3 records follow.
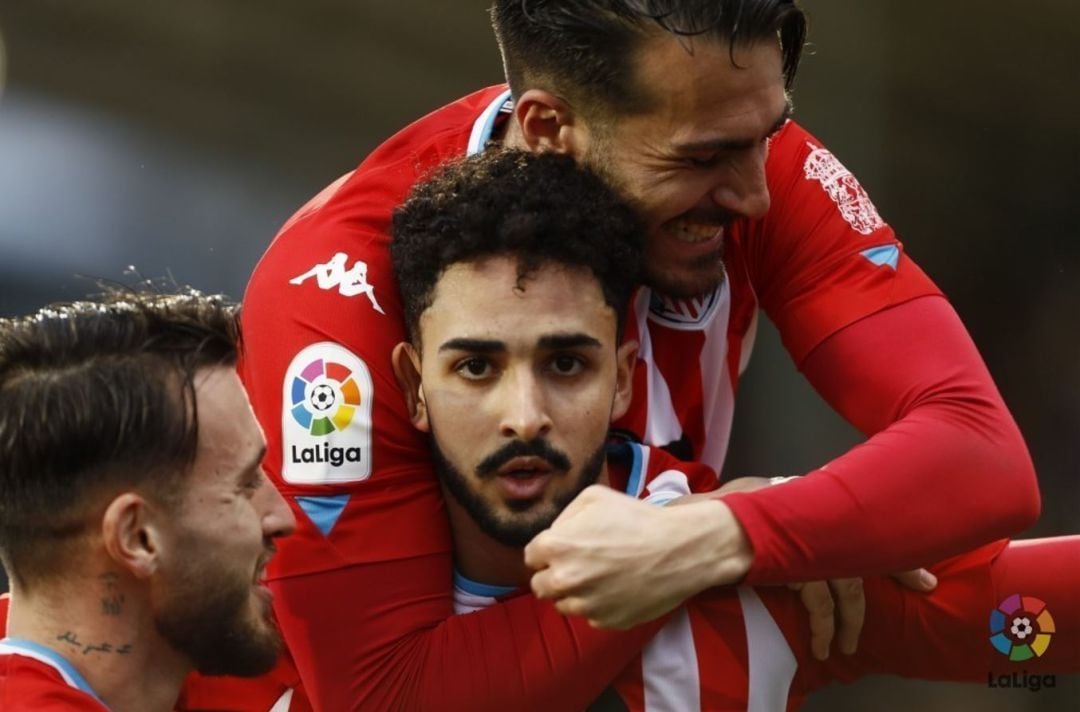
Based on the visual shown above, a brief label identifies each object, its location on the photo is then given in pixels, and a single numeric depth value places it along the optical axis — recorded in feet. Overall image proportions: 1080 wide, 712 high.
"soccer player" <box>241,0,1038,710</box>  17.85
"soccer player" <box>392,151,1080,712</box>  18.58
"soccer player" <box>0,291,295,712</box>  16.92
